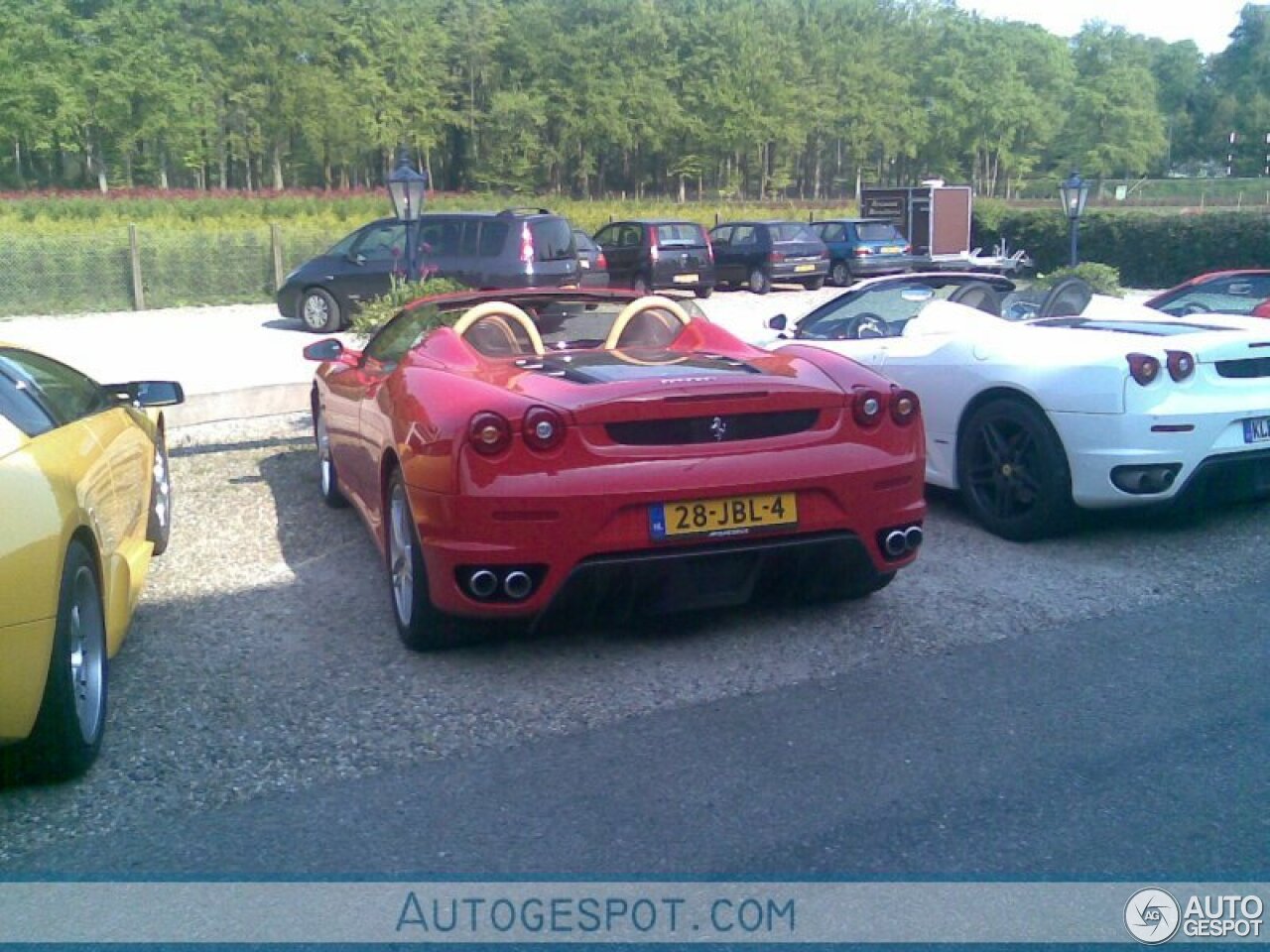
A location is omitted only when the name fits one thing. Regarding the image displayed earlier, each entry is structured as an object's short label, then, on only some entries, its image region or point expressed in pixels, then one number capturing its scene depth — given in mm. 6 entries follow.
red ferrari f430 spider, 4504
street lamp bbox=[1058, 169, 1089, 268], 16248
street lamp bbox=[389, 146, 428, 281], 10031
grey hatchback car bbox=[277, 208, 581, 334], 17766
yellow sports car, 3498
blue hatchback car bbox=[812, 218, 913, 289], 29453
